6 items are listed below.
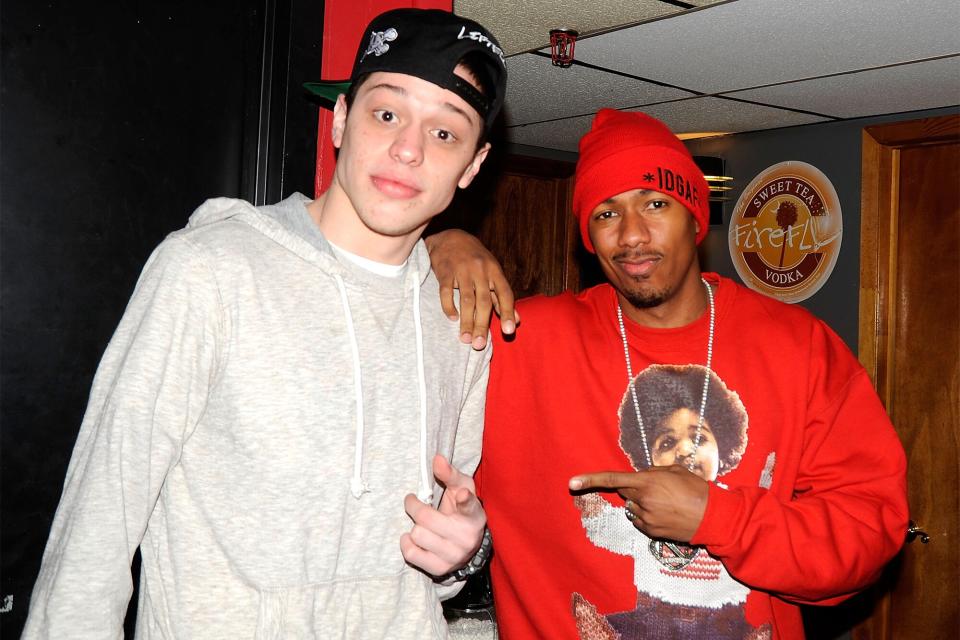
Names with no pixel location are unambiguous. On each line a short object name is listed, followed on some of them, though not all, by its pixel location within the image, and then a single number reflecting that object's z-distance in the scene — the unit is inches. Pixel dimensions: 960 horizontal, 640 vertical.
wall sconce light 166.4
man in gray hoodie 40.0
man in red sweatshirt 59.0
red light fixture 103.8
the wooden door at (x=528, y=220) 187.2
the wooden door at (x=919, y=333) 137.7
